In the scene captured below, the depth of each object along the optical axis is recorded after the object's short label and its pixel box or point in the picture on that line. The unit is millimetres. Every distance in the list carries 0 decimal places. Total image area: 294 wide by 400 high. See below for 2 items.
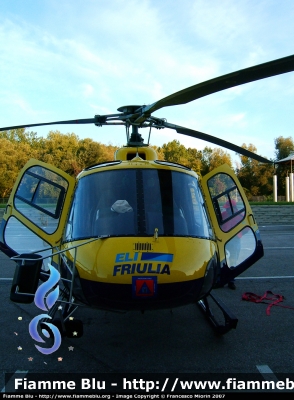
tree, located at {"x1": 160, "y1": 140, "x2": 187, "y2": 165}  63081
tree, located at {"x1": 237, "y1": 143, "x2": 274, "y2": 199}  45250
